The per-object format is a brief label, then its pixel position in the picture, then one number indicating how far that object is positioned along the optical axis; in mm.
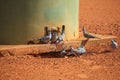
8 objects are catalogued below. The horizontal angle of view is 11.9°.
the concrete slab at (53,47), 12941
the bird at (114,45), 13764
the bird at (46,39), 13696
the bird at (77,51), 13060
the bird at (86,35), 14778
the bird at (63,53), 13203
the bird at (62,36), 13749
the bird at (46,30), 13823
